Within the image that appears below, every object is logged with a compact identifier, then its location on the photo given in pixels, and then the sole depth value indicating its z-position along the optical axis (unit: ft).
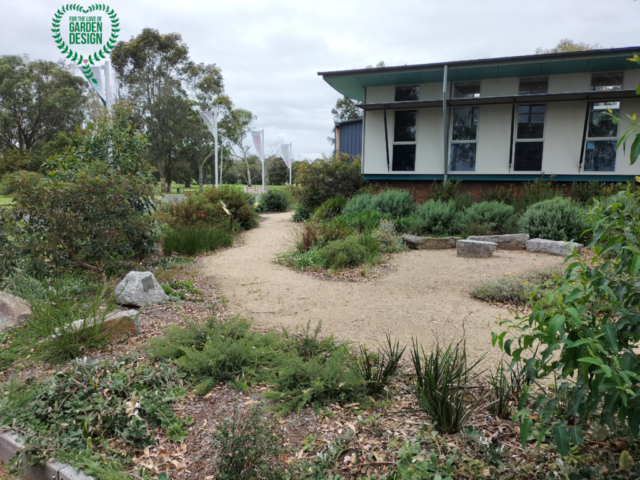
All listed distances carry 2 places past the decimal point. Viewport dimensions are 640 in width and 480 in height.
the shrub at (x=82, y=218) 17.37
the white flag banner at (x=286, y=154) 95.37
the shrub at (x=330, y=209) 38.14
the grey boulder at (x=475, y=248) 24.85
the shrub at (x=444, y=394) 7.57
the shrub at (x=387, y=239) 26.76
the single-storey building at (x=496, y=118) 36.60
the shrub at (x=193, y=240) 25.50
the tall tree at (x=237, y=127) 131.13
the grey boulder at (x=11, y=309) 13.03
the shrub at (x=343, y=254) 22.54
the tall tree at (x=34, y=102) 100.07
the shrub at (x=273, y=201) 57.72
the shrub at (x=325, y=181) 44.47
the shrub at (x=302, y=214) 44.37
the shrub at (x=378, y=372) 9.24
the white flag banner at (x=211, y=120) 54.19
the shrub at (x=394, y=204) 34.63
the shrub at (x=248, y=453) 6.58
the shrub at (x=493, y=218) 30.22
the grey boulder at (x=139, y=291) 14.79
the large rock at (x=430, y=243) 28.19
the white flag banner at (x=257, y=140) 82.33
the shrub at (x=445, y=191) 37.61
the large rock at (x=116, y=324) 11.45
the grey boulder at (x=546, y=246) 24.94
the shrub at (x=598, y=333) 4.64
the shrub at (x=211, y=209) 30.96
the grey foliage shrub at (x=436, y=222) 31.09
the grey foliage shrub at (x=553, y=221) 26.89
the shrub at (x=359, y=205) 34.83
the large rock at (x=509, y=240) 27.37
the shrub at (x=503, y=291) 16.71
